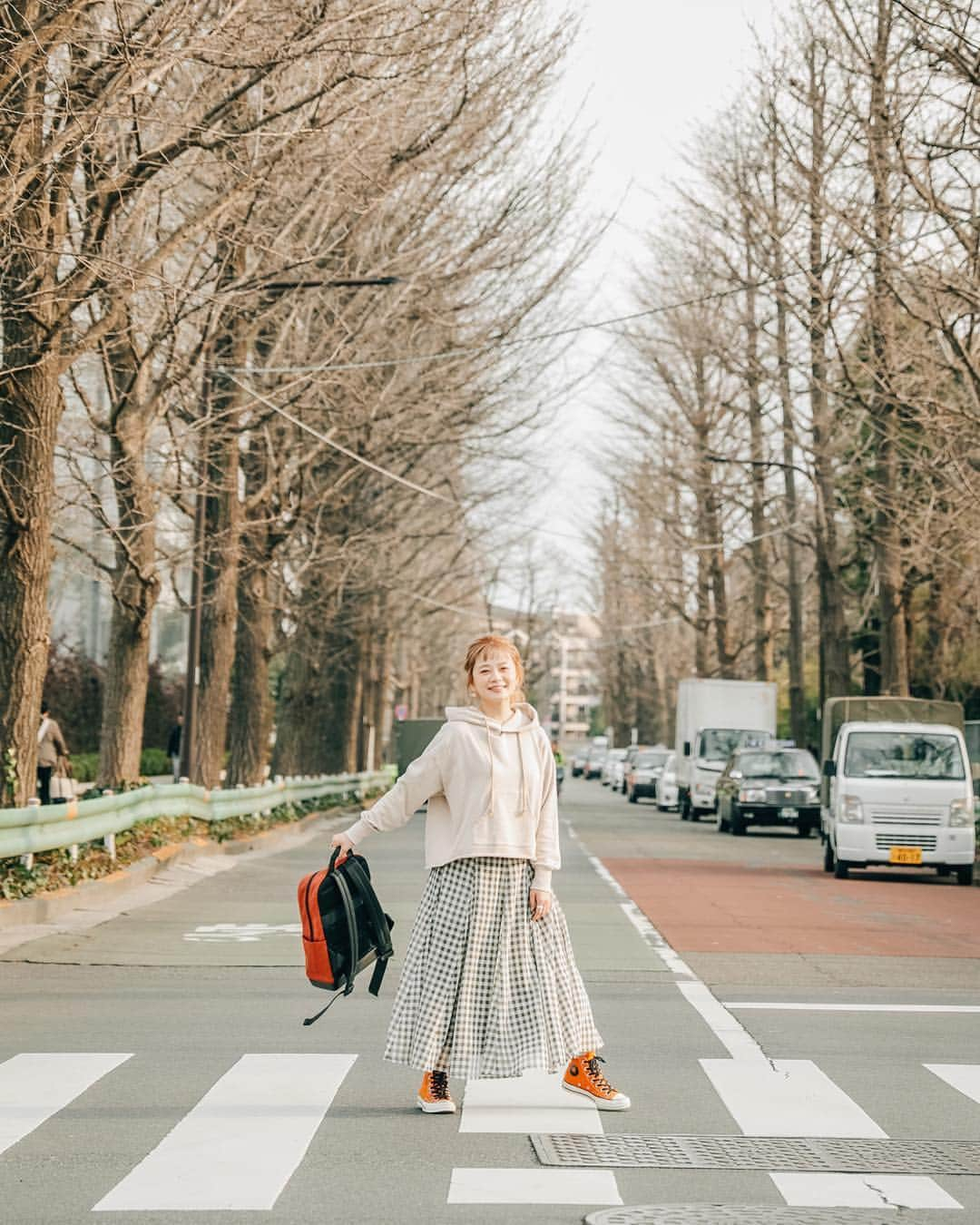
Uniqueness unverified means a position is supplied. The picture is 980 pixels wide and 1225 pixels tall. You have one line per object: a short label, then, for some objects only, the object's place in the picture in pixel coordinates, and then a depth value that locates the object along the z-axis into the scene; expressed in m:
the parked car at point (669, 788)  52.94
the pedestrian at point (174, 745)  39.83
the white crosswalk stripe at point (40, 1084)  7.45
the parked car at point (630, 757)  66.35
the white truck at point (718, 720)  46.53
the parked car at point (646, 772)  61.59
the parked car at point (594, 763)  106.75
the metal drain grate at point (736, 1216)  5.84
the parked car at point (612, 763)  82.50
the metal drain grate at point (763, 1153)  6.75
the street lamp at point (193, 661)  27.94
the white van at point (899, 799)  23.50
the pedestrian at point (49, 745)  26.19
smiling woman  7.45
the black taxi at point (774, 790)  36.81
